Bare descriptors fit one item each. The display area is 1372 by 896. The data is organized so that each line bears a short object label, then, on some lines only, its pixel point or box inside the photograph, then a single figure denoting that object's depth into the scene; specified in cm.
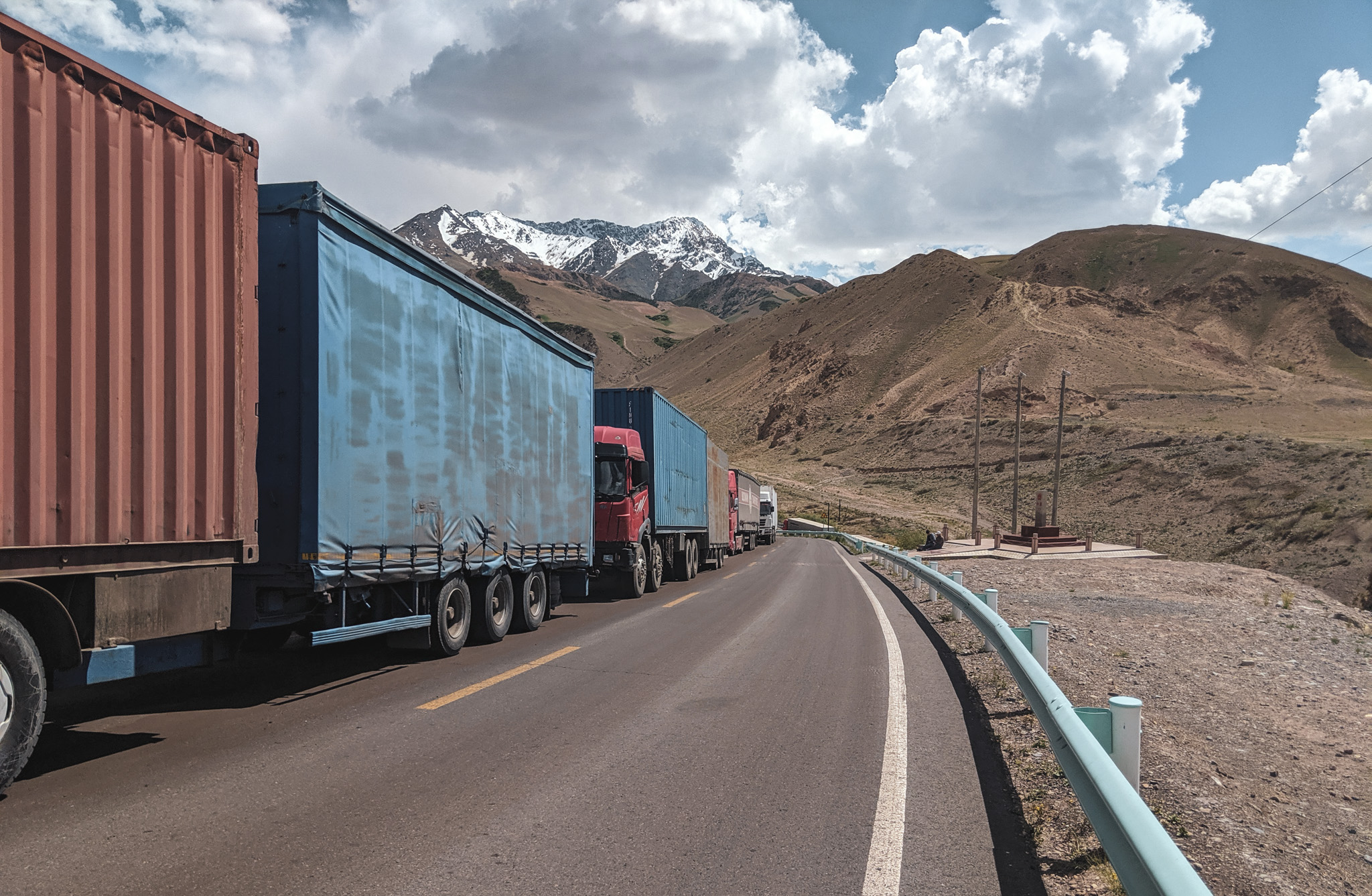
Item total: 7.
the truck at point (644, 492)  1644
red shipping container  454
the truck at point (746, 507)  3806
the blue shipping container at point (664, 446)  1819
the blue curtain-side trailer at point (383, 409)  676
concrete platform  3162
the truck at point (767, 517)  4925
